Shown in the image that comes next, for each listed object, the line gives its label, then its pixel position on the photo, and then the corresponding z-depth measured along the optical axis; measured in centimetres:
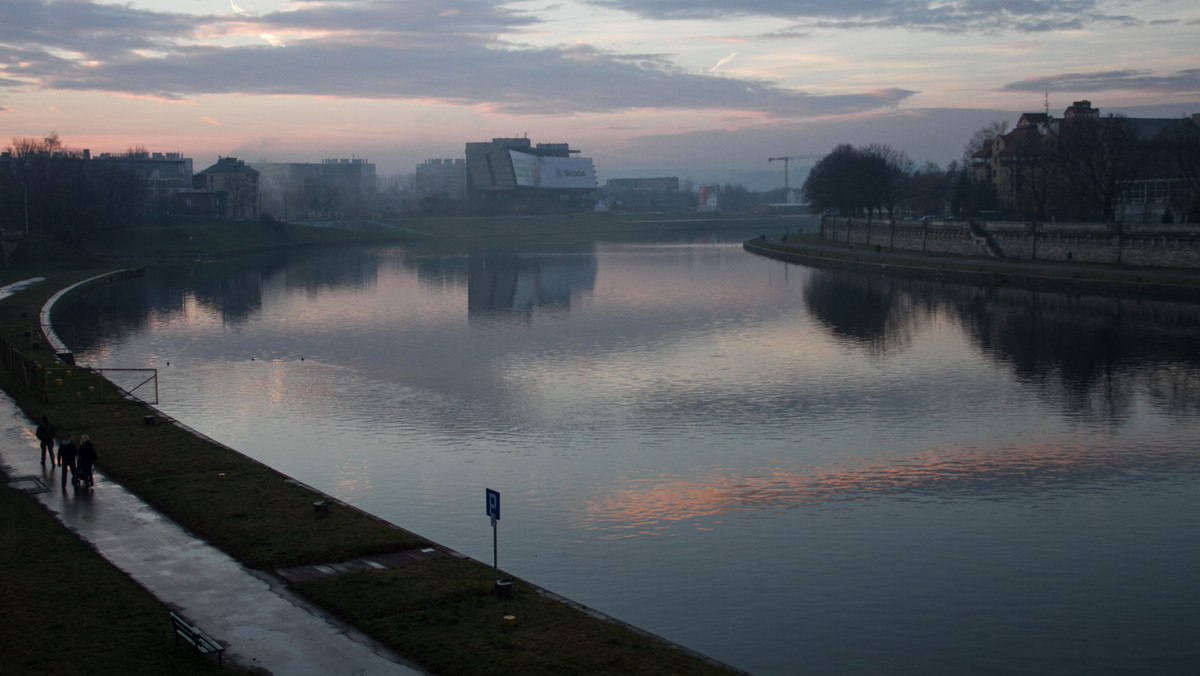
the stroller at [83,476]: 2158
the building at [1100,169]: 8112
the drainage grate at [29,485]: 2175
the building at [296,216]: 18310
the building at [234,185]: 15625
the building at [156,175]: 15881
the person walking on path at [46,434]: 2342
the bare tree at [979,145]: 12612
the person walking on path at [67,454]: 2169
